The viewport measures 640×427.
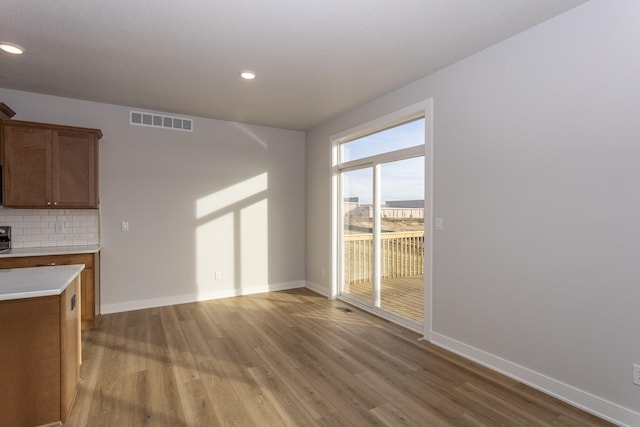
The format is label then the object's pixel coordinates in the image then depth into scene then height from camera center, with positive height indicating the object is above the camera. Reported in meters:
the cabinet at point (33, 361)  1.88 -0.88
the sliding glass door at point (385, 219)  3.73 -0.08
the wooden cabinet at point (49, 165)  3.49 +0.54
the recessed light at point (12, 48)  2.70 +1.41
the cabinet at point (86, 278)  3.50 -0.73
